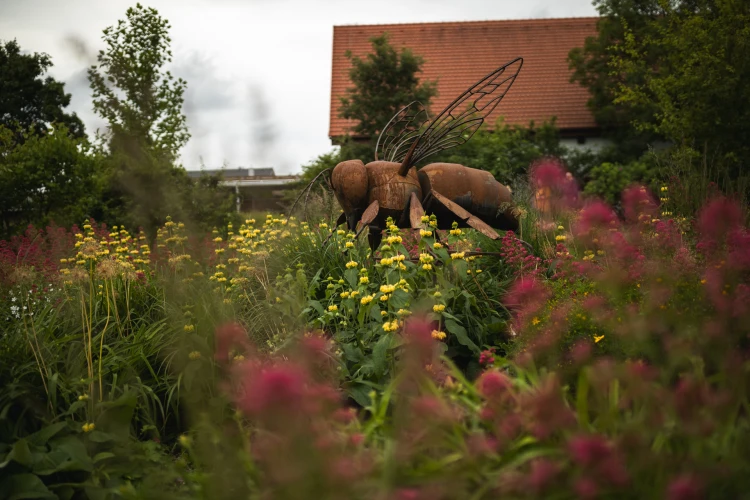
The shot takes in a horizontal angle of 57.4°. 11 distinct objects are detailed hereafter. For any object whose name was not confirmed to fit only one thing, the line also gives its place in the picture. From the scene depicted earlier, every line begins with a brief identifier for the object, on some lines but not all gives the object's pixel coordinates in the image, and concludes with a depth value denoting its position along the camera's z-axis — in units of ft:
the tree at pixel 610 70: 64.59
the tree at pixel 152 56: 60.08
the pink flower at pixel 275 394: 4.68
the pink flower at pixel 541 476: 5.02
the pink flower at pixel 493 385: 6.74
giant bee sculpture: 16.11
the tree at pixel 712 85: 41.04
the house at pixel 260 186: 82.91
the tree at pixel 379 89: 59.77
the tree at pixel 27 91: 80.33
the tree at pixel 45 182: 43.78
